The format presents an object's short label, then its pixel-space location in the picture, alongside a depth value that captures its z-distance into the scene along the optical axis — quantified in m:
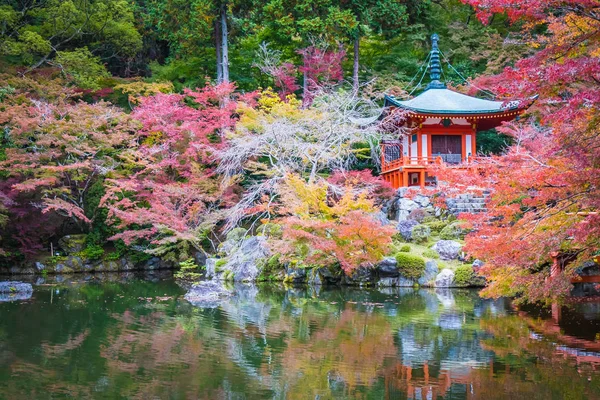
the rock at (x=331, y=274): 15.80
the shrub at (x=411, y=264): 14.95
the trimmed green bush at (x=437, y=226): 17.36
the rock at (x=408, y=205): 18.53
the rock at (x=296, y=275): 16.16
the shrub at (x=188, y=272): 18.31
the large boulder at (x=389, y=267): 15.10
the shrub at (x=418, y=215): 18.00
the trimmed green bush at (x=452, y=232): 16.53
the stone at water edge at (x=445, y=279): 14.74
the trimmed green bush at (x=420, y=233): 16.64
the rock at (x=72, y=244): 20.09
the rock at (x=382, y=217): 17.13
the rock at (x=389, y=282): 15.23
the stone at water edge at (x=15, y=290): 13.90
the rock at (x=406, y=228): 16.92
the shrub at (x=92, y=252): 20.00
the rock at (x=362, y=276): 15.42
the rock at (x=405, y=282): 15.05
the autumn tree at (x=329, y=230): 14.50
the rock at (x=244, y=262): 16.50
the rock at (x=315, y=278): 15.93
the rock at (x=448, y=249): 15.39
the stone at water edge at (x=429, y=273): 14.98
